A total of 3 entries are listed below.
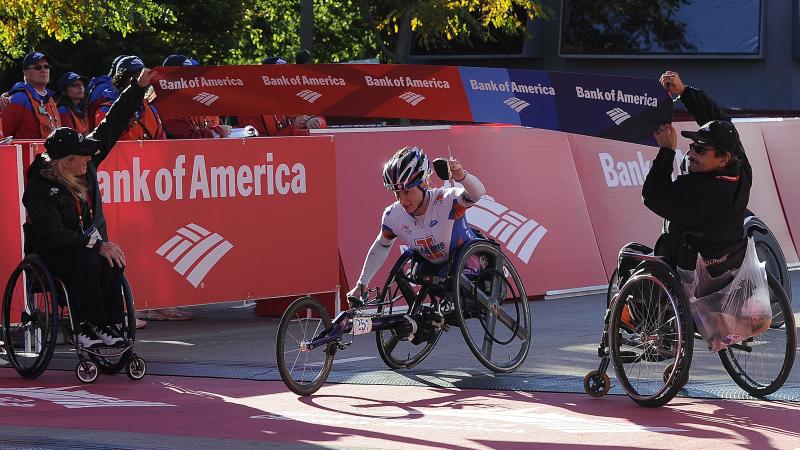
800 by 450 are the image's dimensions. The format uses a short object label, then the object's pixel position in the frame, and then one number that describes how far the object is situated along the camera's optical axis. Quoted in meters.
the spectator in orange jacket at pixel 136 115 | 12.63
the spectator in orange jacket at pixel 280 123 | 14.17
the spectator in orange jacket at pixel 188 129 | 13.14
